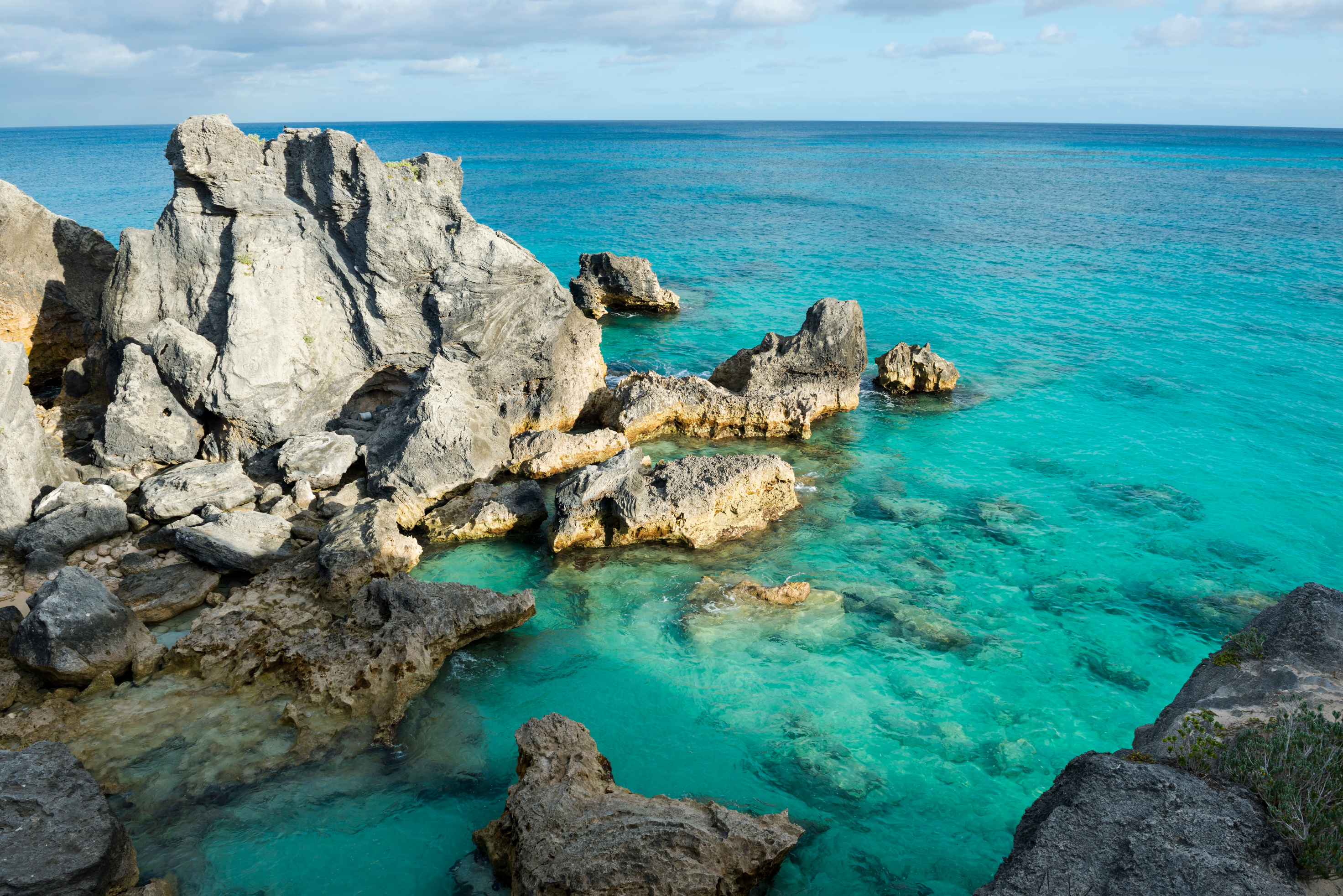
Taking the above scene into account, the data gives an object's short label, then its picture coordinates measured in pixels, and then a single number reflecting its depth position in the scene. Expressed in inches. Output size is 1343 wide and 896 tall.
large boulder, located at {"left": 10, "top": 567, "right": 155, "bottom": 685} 457.7
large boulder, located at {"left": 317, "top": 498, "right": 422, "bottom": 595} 563.8
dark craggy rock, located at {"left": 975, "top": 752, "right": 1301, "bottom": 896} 226.4
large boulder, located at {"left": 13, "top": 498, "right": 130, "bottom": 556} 583.5
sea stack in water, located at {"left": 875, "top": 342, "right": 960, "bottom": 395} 1045.2
